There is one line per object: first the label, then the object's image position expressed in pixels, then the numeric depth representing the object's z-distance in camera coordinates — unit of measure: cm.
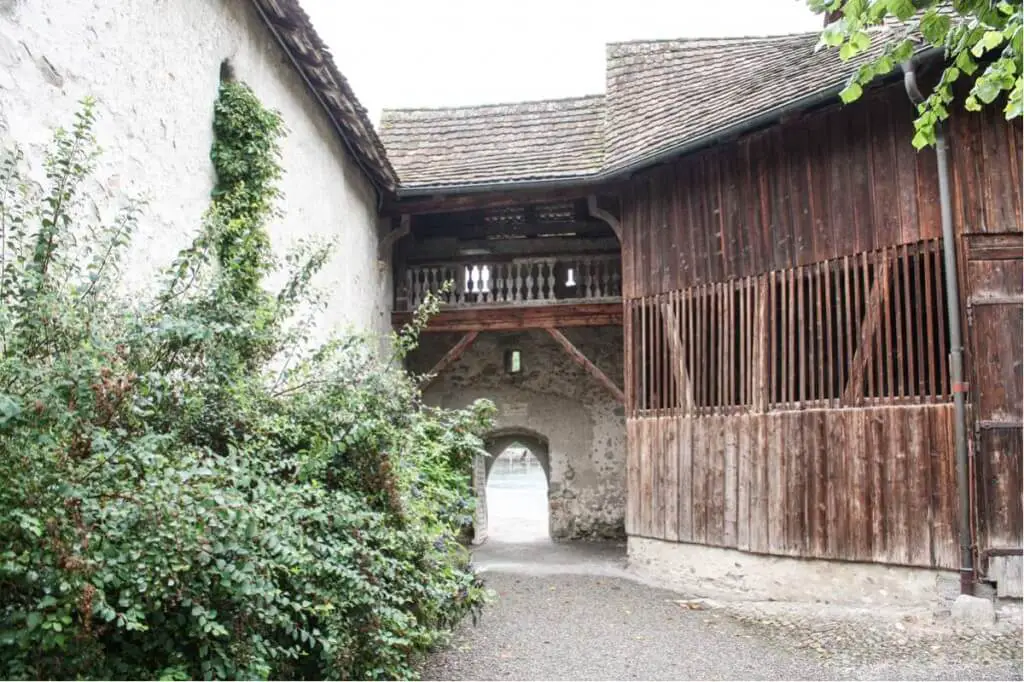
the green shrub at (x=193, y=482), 337
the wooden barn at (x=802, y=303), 745
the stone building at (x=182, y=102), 498
